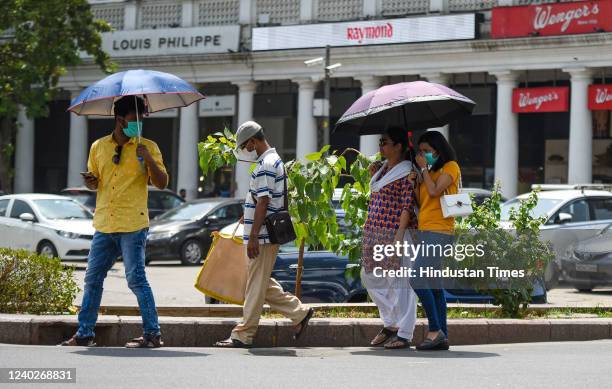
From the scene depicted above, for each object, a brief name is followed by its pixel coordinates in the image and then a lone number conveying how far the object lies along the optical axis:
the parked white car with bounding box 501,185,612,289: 19.56
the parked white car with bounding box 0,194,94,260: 25.14
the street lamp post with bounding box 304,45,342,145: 35.81
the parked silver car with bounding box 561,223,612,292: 18.31
